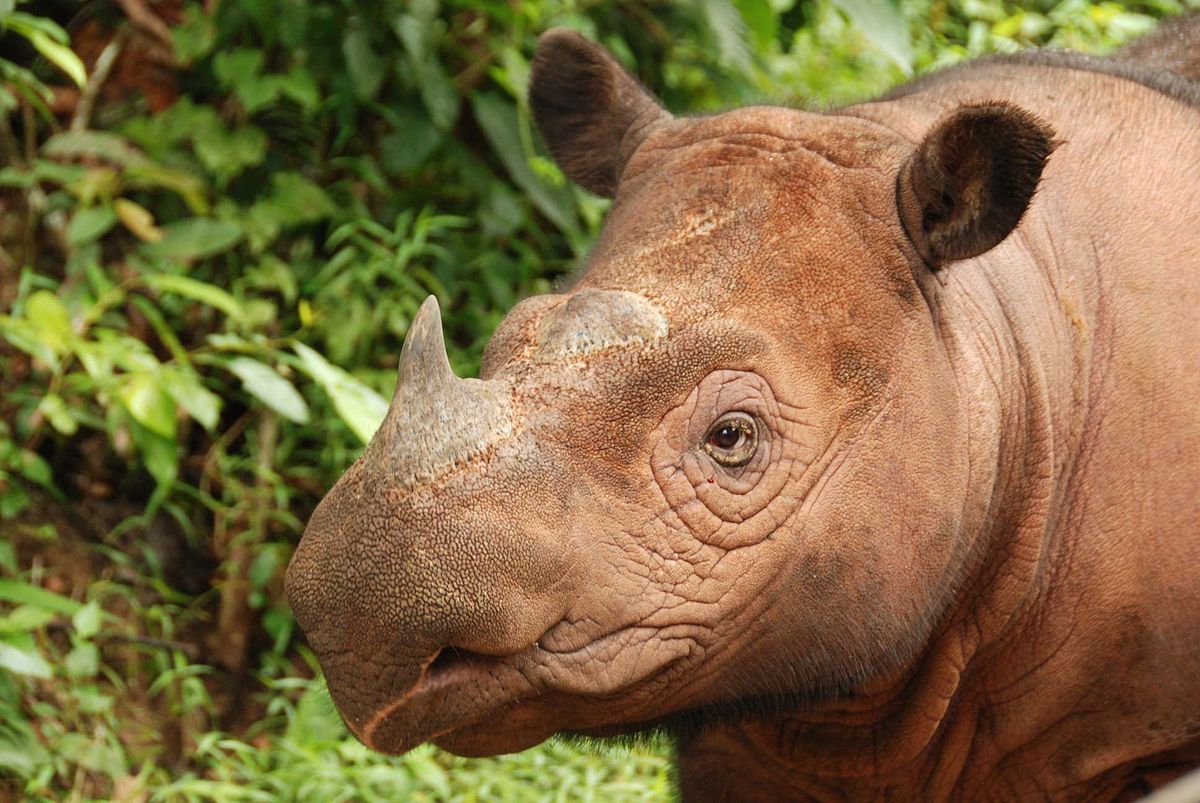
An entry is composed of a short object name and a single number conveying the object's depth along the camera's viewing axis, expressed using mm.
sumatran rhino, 5965
